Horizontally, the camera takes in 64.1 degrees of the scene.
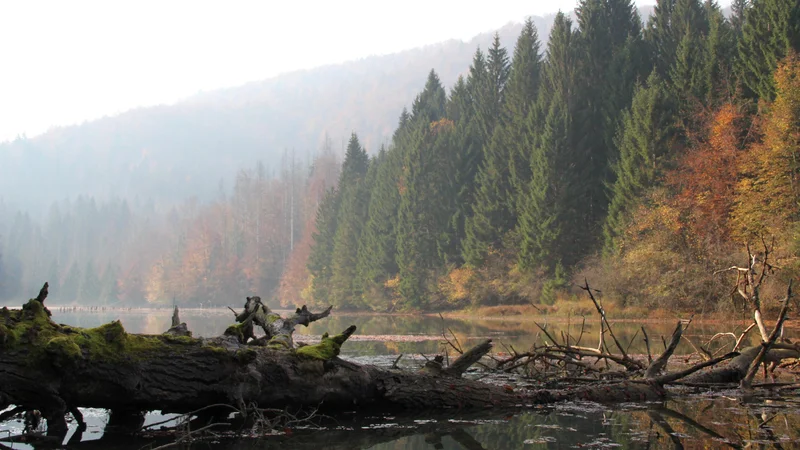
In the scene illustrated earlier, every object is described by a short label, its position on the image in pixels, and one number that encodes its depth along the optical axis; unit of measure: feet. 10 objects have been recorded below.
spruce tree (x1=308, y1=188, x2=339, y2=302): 236.43
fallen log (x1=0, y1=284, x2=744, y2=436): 21.53
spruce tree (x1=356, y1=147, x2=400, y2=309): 203.72
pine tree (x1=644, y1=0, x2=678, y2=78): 165.07
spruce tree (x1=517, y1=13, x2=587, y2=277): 146.20
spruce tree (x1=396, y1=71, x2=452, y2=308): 188.03
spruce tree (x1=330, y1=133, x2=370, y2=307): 221.25
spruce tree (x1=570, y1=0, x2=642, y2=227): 152.35
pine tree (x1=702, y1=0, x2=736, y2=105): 122.52
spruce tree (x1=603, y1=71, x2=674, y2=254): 126.93
